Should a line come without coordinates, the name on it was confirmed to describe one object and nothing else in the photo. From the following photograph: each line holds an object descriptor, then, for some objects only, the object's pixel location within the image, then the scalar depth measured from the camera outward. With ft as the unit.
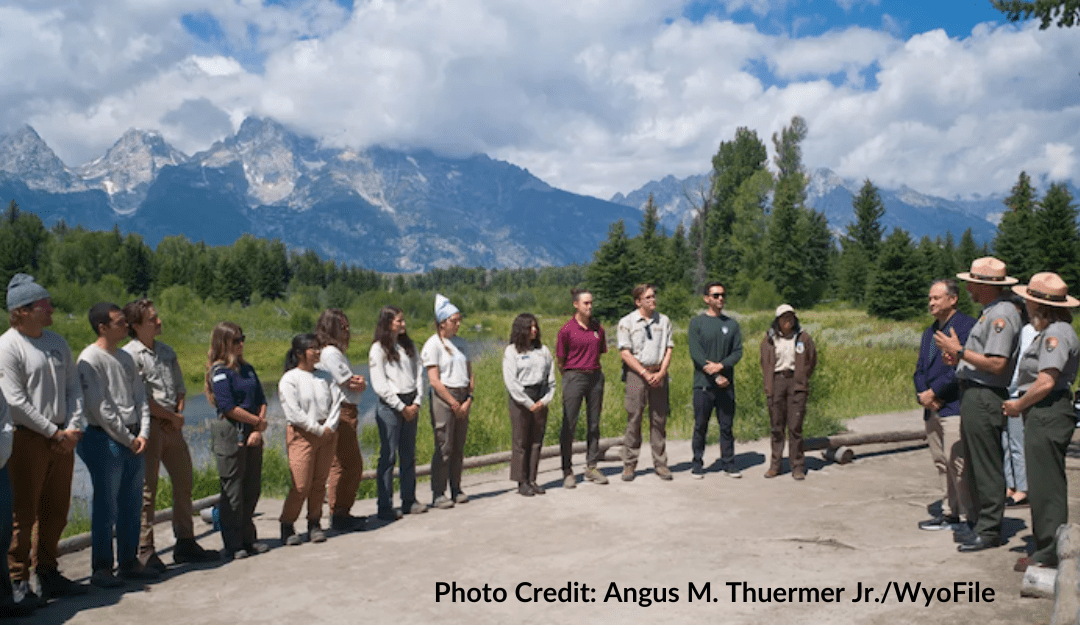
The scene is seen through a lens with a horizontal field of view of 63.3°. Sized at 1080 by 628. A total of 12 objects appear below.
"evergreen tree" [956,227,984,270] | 194.61
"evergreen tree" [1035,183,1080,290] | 136.26
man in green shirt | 30.73
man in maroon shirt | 29.32
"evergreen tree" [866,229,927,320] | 134.31
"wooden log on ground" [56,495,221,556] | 23.93
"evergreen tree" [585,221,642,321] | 167.02
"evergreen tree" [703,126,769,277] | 216.74
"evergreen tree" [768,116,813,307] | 189.98
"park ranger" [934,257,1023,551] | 19.16
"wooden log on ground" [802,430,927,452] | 32.83
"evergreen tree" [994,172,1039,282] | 138.00
